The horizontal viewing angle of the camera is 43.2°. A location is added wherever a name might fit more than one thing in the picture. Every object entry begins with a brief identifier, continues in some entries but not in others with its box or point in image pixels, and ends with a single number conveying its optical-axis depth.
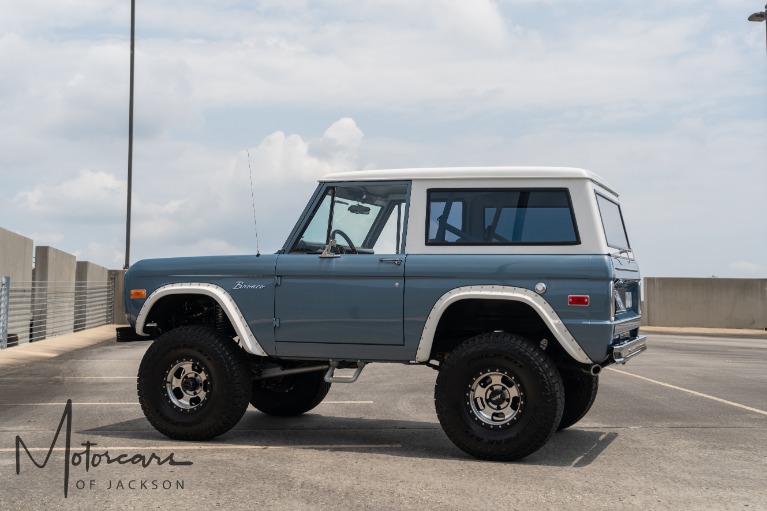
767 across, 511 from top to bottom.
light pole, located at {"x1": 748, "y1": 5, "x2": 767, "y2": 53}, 29.40
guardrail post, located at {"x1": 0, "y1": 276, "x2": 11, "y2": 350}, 21.31
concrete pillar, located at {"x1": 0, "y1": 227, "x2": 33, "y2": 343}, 23.50
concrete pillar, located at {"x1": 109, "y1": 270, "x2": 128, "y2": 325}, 35.78
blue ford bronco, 7.52
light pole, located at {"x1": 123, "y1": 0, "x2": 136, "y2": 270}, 37.34
